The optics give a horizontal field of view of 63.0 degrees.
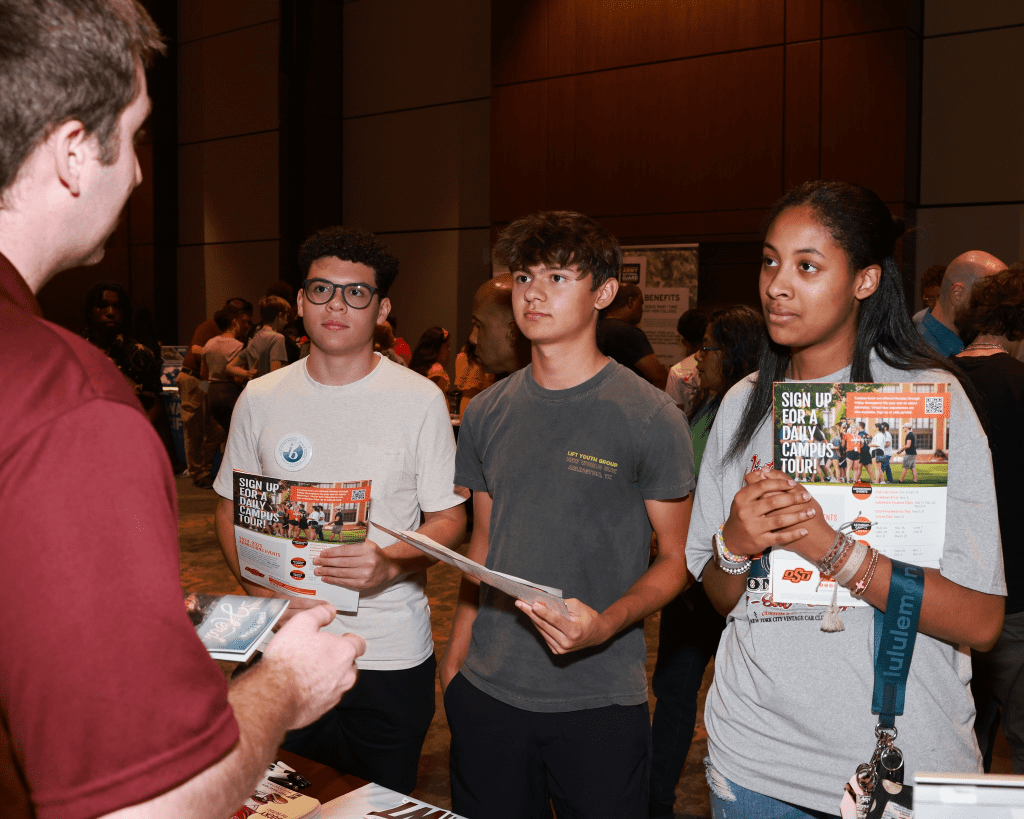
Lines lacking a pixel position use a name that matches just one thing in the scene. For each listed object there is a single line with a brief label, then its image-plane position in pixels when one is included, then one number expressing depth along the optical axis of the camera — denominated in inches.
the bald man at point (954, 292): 117.6
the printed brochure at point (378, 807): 55.3
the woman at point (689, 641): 107.6
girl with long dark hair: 49.2
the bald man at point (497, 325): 97.7
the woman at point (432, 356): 268.1
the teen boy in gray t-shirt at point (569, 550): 66.1
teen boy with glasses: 77.5
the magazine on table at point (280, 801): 53.9
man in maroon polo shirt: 22.9
